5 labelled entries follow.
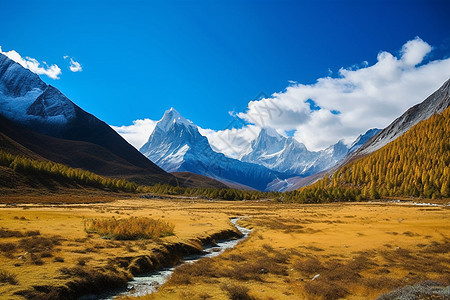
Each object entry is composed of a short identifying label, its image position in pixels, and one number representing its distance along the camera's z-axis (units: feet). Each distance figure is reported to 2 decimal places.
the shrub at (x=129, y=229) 92.99
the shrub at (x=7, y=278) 44.98
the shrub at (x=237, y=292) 49.22
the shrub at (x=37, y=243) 66.03
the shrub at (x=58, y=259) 58.92
